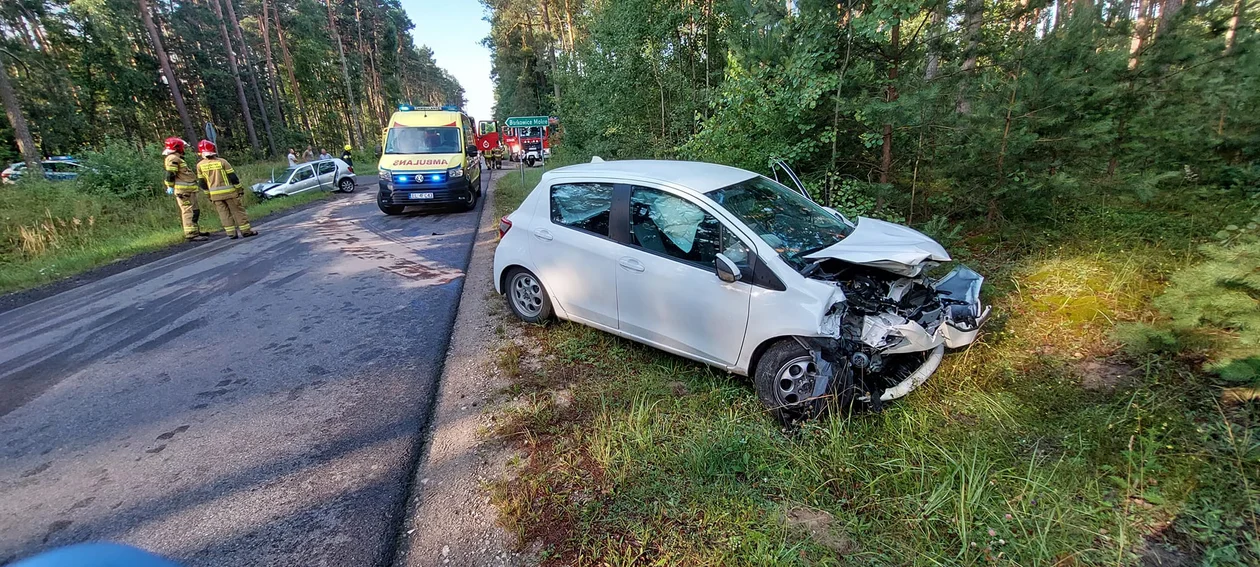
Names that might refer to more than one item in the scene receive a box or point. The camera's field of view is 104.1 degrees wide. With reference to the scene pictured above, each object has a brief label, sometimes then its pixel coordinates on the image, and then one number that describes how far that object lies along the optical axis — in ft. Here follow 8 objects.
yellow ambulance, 37.37
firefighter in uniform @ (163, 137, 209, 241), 31.48
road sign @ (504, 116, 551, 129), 65.05
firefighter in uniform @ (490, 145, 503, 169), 93.61
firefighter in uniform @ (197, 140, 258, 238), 31.04
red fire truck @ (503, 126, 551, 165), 95.24
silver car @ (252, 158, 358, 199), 51.31
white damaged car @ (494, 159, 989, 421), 10.14
